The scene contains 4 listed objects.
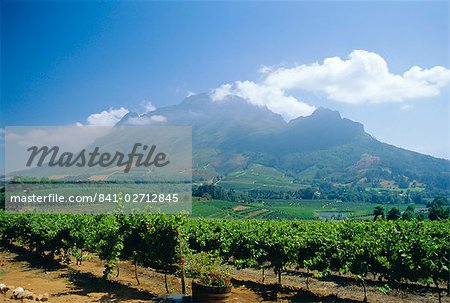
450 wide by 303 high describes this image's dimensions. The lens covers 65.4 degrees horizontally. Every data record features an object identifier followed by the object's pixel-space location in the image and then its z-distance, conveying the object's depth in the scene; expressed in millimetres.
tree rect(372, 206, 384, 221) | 56844
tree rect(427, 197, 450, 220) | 49688
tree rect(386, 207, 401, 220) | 54706
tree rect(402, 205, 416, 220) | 57147
